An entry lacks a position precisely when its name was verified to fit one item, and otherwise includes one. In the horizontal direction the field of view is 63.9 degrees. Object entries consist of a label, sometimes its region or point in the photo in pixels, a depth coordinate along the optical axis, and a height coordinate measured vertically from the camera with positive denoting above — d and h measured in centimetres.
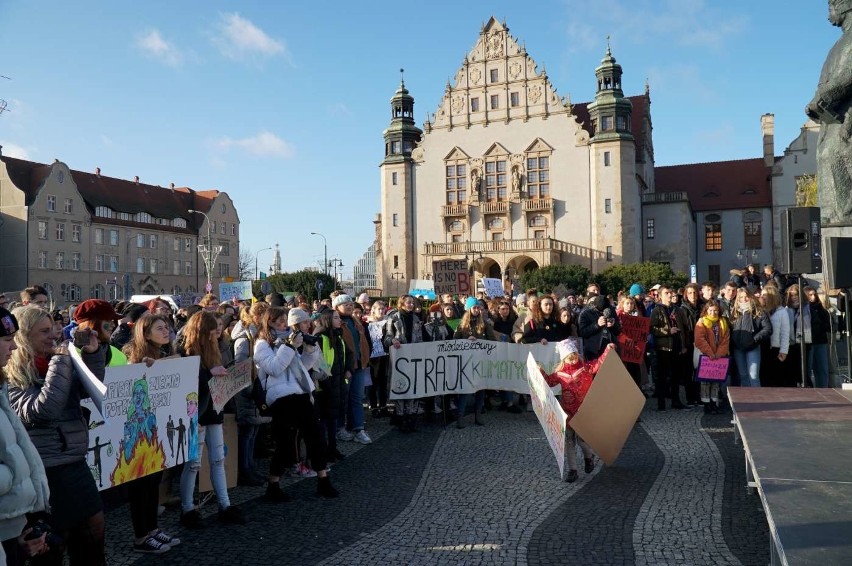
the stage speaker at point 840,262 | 604 +27
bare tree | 9714 +448
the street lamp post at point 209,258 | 4298 +286
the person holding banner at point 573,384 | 726 -96
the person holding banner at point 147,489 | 528 -146
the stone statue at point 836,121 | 678 +179
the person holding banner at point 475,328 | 1098 -48
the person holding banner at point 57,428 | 379 -70
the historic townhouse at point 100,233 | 6331 +740
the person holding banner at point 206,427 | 593 -112
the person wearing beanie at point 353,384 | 958 -124
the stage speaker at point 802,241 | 755 +58
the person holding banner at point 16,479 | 288 -76
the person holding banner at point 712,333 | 1059 -60
